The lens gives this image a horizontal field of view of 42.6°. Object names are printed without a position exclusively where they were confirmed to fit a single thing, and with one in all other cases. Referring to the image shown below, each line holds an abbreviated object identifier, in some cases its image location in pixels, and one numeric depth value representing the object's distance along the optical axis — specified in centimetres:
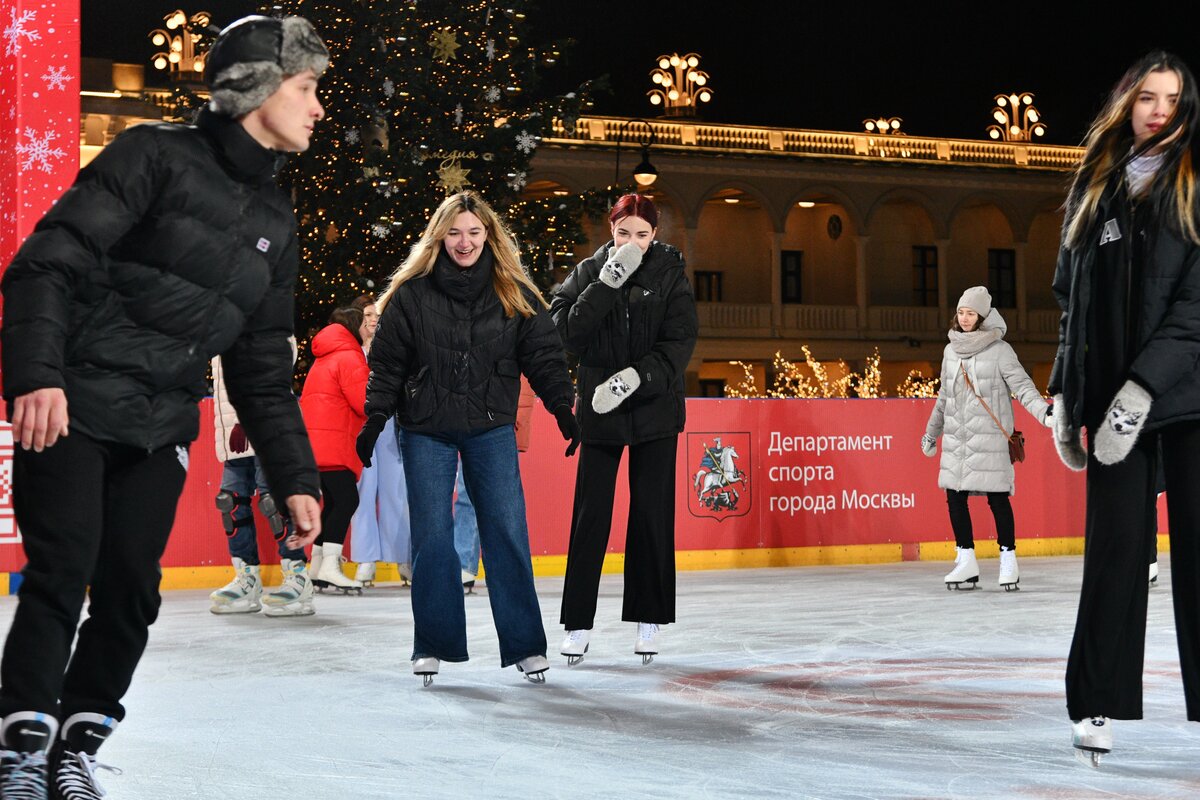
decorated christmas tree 1672
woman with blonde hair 561
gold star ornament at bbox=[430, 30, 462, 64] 1700
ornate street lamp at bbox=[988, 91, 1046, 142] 4646
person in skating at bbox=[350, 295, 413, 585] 995
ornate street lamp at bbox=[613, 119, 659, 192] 2462
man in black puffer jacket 312
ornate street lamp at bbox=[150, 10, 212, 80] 3769
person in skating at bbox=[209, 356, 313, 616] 843
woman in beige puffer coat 1000
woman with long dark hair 400
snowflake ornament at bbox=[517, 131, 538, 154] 1694
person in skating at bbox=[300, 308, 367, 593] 918
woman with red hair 626
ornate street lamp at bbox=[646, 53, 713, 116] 4109
